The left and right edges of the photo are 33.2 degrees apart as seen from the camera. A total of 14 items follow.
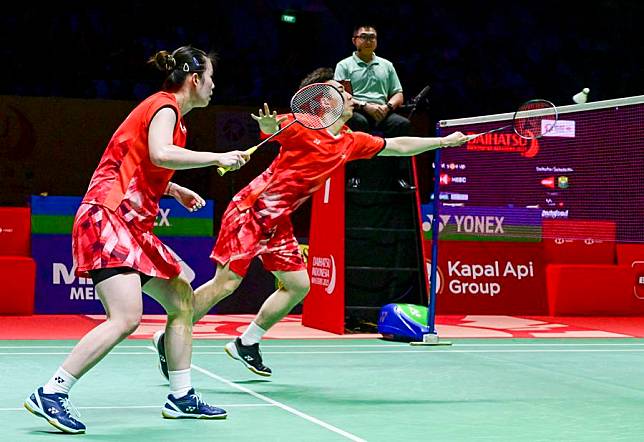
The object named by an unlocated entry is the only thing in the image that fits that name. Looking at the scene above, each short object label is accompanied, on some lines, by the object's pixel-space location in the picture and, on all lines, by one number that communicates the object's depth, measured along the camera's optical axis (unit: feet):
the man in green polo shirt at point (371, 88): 32.89
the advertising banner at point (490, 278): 40.70
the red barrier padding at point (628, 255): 42.04
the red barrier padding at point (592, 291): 41.35
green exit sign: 55.11
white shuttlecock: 27.57
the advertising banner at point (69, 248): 38.27
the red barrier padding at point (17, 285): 37.29
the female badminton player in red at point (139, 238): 15.84
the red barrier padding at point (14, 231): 37.78
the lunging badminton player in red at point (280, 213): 22.57
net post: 30.35
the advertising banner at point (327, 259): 33.14
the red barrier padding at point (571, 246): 39.99
